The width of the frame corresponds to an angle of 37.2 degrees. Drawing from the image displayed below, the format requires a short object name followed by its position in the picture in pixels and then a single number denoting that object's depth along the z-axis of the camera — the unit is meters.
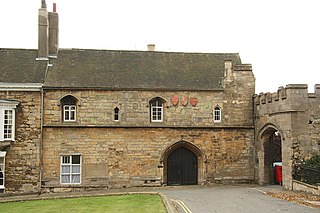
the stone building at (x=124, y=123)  29.25
